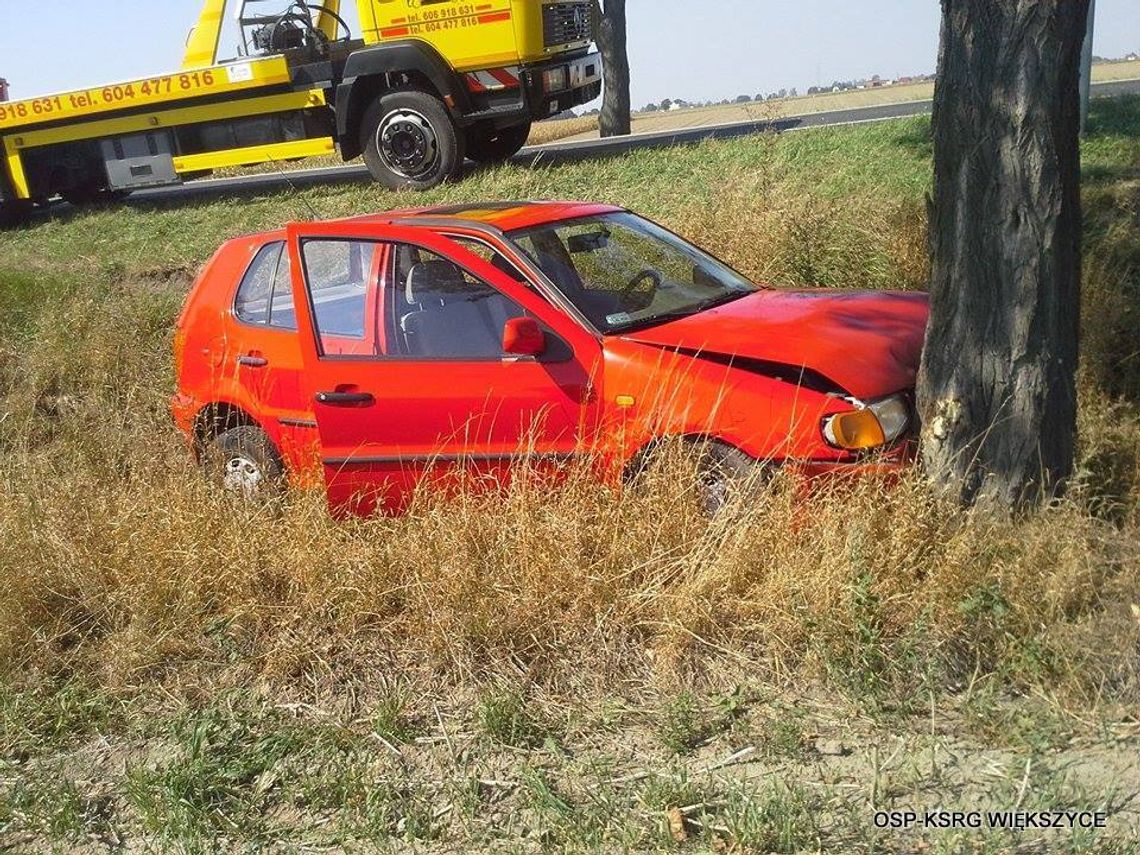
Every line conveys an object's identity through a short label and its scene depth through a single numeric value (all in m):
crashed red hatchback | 4.94
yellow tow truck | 13.15
